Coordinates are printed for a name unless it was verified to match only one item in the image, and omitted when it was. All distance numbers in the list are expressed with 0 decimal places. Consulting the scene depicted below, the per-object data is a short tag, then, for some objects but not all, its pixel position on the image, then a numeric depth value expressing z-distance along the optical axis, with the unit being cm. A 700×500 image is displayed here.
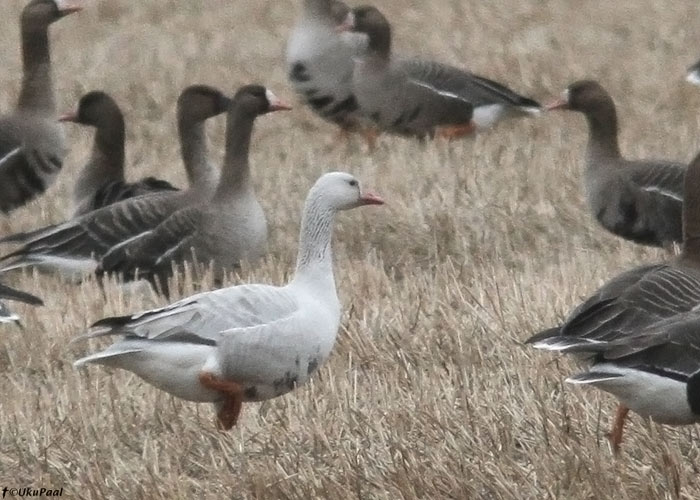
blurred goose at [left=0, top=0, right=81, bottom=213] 2053
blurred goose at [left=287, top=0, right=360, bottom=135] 2656
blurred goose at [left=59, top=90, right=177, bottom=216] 1923
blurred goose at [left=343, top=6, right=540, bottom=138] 2573
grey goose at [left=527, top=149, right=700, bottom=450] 930
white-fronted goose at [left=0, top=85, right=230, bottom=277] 1737
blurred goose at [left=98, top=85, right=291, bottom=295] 1737
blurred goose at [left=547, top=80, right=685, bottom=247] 1737
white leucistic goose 1109
